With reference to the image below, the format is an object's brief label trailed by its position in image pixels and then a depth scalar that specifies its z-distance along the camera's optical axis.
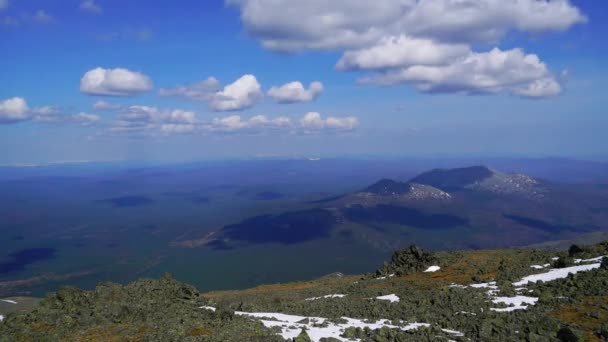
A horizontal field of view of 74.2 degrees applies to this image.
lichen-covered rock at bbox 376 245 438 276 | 51.50
